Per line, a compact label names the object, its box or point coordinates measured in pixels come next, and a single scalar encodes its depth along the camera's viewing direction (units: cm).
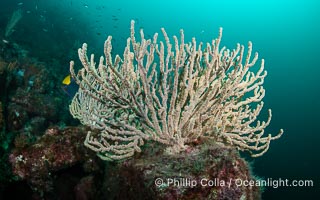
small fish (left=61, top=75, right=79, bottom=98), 703
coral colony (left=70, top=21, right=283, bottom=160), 318
